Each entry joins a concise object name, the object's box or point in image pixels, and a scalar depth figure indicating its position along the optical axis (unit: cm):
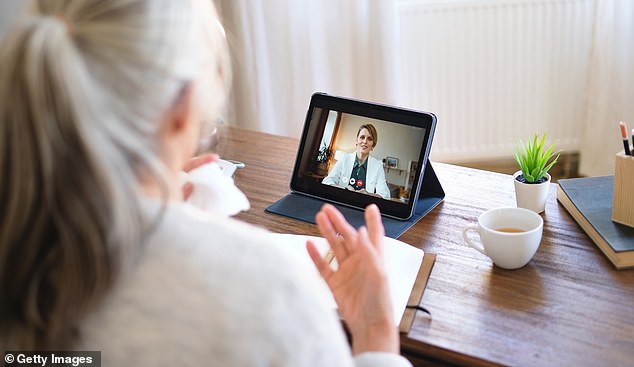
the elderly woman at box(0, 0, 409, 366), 63
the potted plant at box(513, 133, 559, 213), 130
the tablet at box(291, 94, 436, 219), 134
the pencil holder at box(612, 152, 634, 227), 119
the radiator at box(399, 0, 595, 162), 278
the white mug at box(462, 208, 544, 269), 113
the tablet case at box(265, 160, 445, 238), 134
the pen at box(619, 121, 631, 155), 119
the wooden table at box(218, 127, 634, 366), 96
